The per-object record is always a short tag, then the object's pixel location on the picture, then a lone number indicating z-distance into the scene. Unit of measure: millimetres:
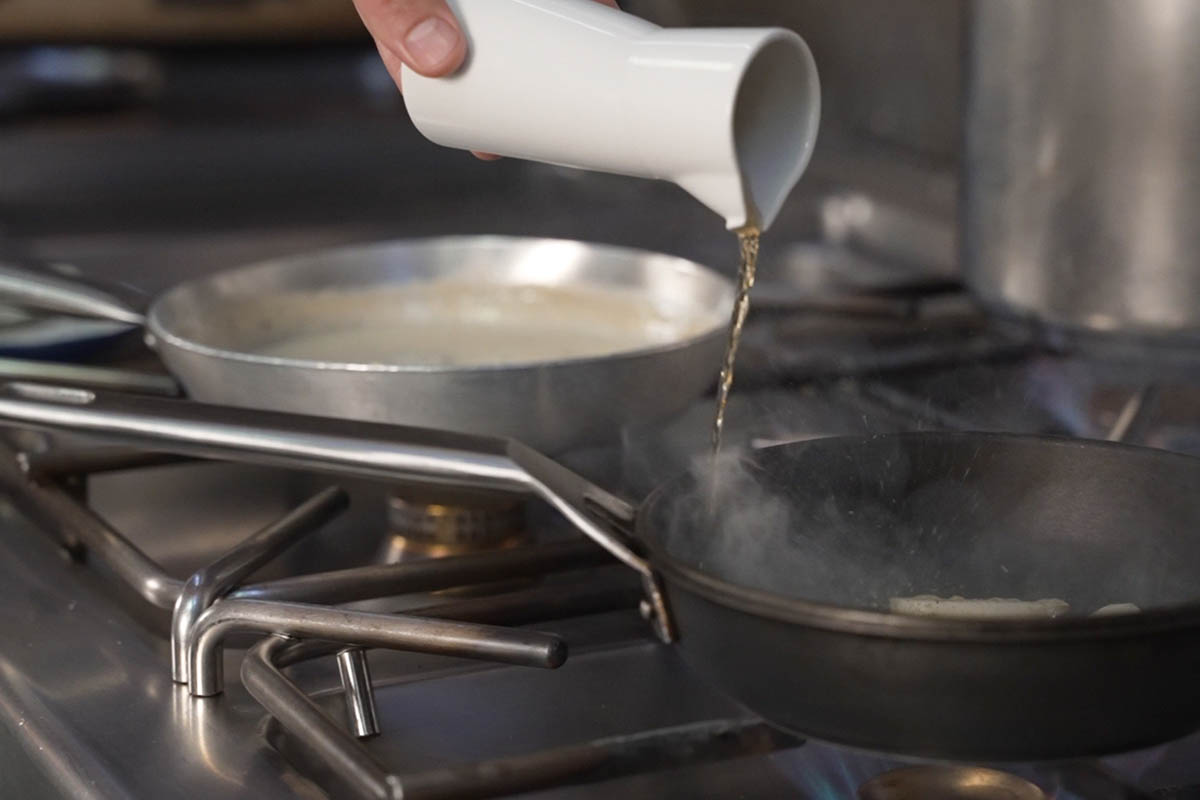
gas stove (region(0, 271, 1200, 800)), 1121
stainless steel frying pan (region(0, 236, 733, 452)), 1285
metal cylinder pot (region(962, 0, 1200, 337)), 1449
